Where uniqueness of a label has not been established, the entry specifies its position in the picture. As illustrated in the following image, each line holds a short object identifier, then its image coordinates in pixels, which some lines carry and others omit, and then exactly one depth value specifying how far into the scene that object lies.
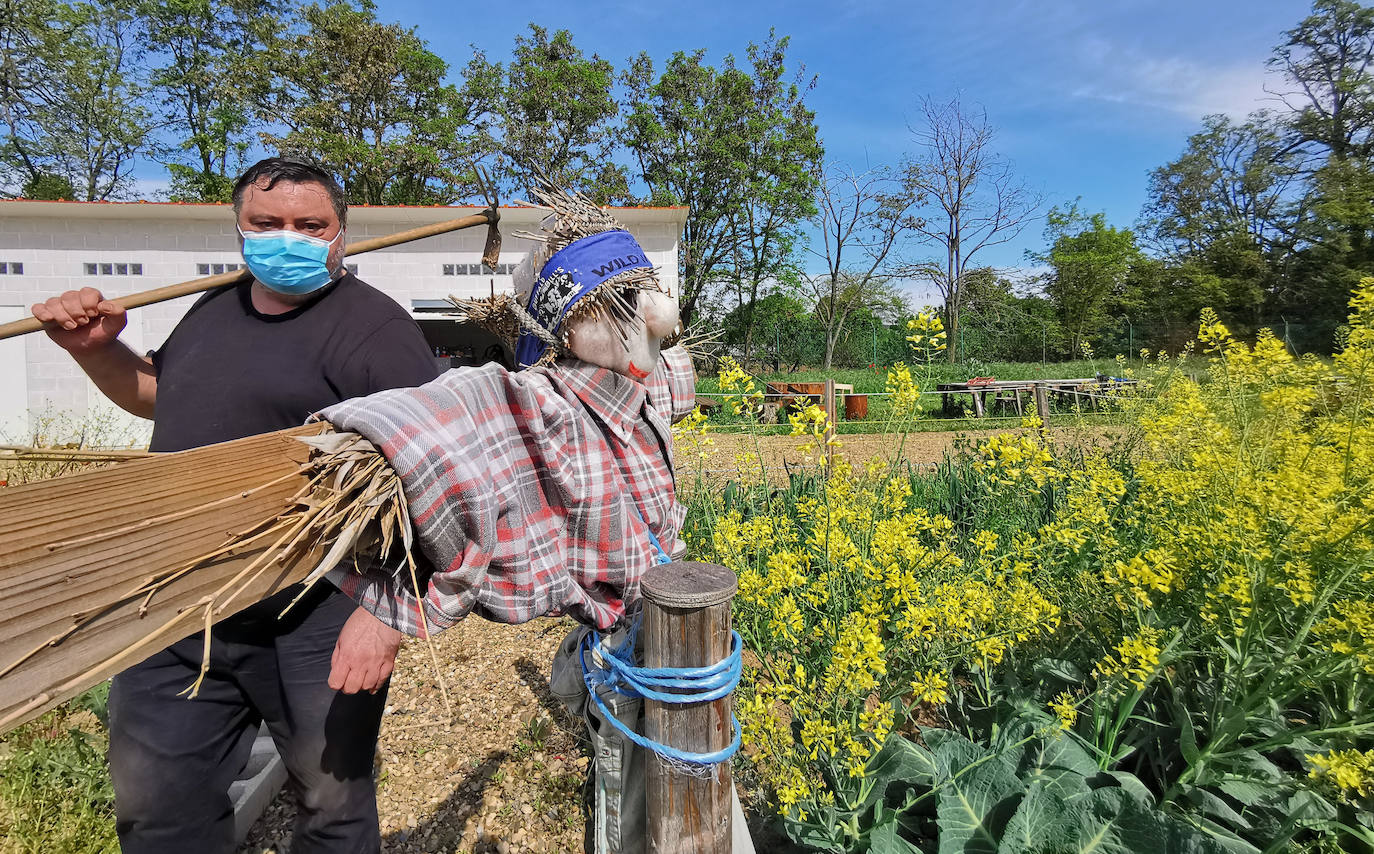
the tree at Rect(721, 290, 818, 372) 26.27
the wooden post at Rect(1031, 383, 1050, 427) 6.49
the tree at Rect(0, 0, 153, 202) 21.05
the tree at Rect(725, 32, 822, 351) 22.97
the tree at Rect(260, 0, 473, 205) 19.94
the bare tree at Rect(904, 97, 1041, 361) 23.76
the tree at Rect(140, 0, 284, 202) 22.84
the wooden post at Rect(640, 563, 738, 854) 1.21
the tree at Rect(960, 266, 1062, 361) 27.45
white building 10.38
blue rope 1.23
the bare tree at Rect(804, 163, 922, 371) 24.08
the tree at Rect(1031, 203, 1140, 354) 27.62
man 1.47
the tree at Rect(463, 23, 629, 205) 22.42
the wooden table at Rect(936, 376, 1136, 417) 11.30
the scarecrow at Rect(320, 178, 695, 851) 0.98
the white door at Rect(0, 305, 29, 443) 10.26
